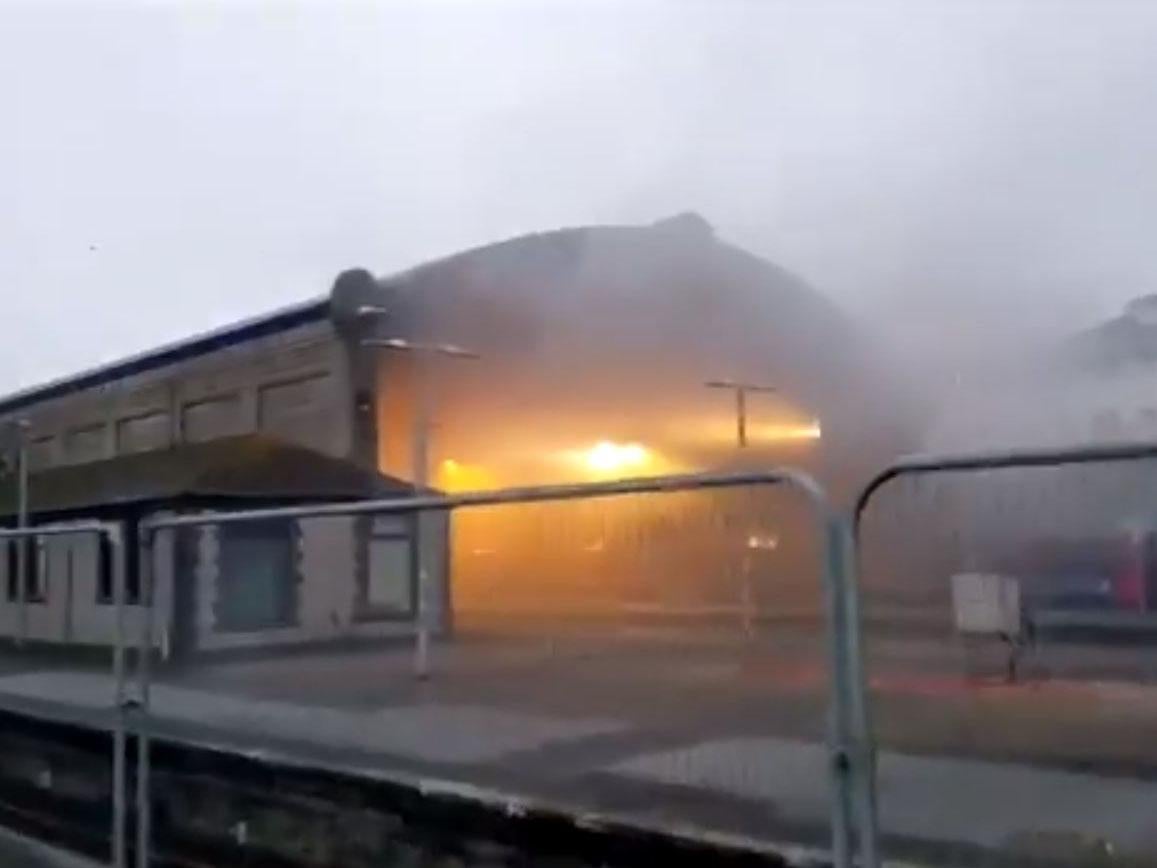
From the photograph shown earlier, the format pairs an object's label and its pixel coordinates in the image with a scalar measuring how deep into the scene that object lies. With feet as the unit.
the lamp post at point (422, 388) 38.22
